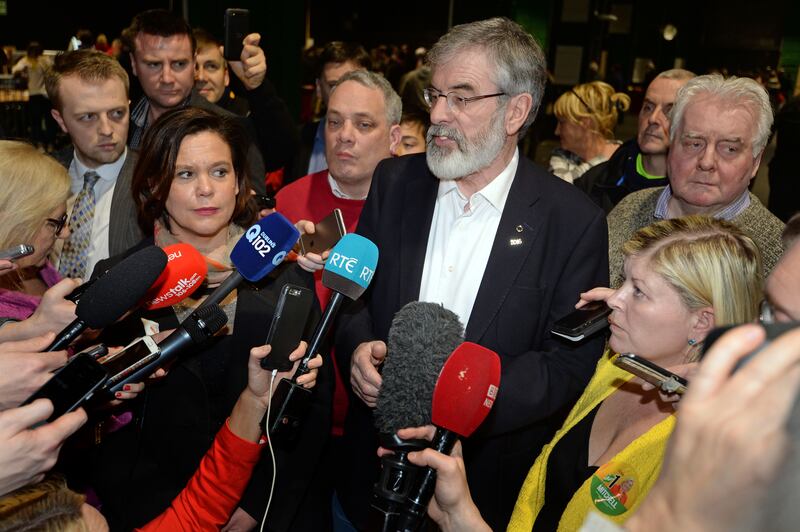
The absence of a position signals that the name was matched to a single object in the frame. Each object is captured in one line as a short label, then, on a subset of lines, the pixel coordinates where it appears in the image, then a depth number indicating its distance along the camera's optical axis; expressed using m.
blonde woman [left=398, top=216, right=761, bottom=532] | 1.50
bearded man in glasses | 1.95
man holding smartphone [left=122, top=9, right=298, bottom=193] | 3.41
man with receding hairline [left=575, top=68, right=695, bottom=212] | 3.32
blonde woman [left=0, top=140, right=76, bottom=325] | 1.99
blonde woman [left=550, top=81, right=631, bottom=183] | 4.23
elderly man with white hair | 2.36
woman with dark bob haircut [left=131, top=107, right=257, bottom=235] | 2.29
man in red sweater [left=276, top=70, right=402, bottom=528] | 2.92
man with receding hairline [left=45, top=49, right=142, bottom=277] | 2.84
